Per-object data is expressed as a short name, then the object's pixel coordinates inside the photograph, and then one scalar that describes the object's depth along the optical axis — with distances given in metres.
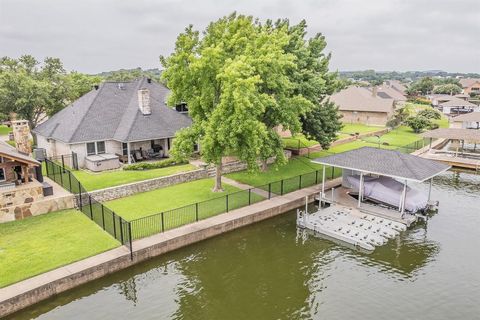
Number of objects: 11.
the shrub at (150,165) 28.45
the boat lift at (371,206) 20.53
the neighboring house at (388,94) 84.01
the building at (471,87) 136.25
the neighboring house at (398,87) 119.31
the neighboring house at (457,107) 81.56
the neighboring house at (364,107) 61.81
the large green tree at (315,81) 30.42
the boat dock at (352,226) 19.71
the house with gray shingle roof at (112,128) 29.50
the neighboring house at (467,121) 50.20
